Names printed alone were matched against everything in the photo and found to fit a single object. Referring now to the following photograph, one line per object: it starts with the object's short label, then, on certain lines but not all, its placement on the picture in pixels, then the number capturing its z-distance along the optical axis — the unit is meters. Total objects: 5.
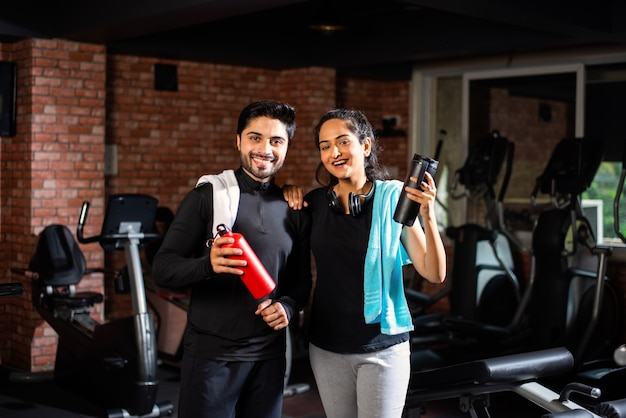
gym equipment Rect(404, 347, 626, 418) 2.91
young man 2.50
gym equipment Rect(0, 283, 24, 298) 3.37
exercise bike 4.91
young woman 2.53
